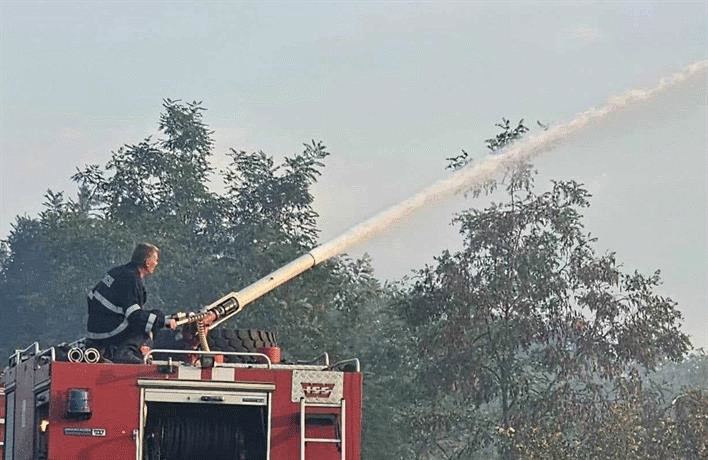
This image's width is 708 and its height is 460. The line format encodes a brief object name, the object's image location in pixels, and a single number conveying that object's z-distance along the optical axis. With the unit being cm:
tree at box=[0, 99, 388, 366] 4041
